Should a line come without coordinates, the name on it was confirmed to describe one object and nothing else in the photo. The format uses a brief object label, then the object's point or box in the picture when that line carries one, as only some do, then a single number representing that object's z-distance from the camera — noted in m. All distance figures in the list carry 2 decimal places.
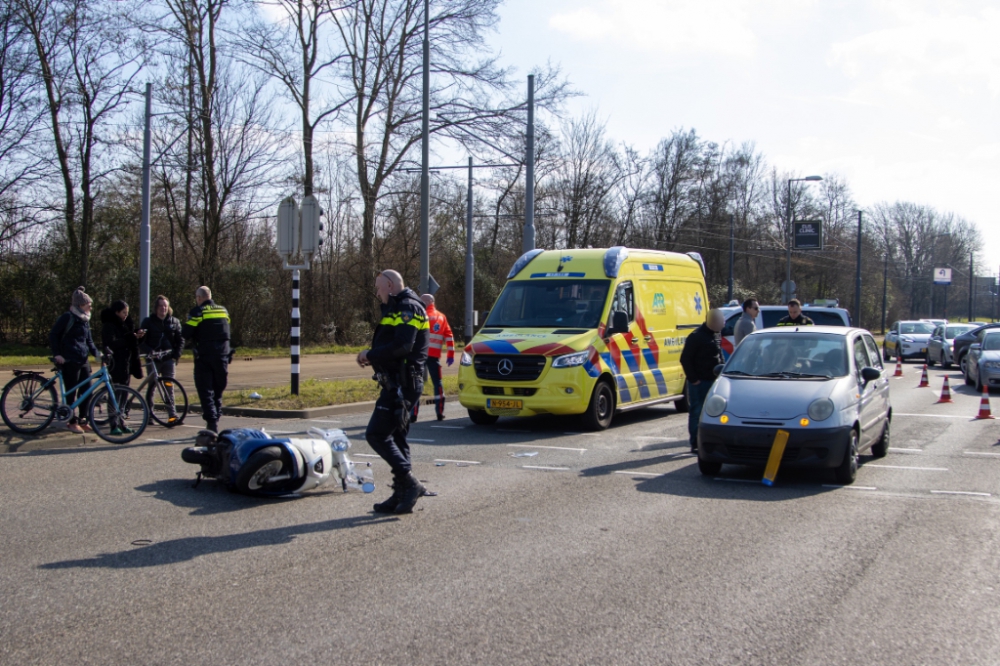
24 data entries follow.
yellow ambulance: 12.06
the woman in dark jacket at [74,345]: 10.88
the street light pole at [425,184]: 19.17
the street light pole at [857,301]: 51.94
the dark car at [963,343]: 26.19
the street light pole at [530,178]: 21.55
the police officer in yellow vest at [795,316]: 13.12
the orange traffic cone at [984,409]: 14.42
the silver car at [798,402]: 8.31
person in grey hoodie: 12.56
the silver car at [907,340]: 34.53
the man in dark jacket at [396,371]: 6.75
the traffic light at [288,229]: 15.00
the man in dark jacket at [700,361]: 10.40
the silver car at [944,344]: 29.05
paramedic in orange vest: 13.12
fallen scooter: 7.39
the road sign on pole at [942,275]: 76.25
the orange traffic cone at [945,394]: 17.48
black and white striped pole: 14.77
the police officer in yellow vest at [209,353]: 10.40
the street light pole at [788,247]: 39.11
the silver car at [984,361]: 19.42
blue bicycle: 10.54
